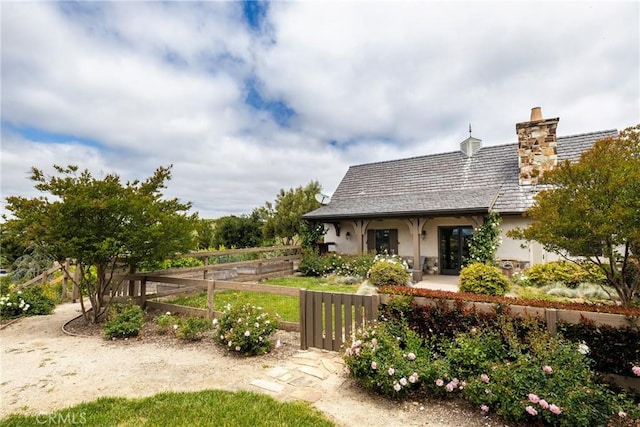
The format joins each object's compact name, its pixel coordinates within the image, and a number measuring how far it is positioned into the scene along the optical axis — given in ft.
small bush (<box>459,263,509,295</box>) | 26.09
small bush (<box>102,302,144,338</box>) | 18.08
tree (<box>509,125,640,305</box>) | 14.56
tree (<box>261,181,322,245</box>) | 67.56
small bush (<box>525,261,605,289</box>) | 30.58
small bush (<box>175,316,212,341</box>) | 17.20
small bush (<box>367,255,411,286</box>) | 30.78
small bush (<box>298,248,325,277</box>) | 42.73
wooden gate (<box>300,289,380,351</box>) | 14.21
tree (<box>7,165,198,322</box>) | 19.24
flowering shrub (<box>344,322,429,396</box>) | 10.50
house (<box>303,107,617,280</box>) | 38.32
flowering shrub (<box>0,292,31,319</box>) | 24.08
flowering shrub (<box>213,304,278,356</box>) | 15.15
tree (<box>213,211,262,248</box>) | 65.57
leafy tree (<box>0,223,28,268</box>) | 44.06
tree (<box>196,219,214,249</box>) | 65.36
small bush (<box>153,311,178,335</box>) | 18.60
